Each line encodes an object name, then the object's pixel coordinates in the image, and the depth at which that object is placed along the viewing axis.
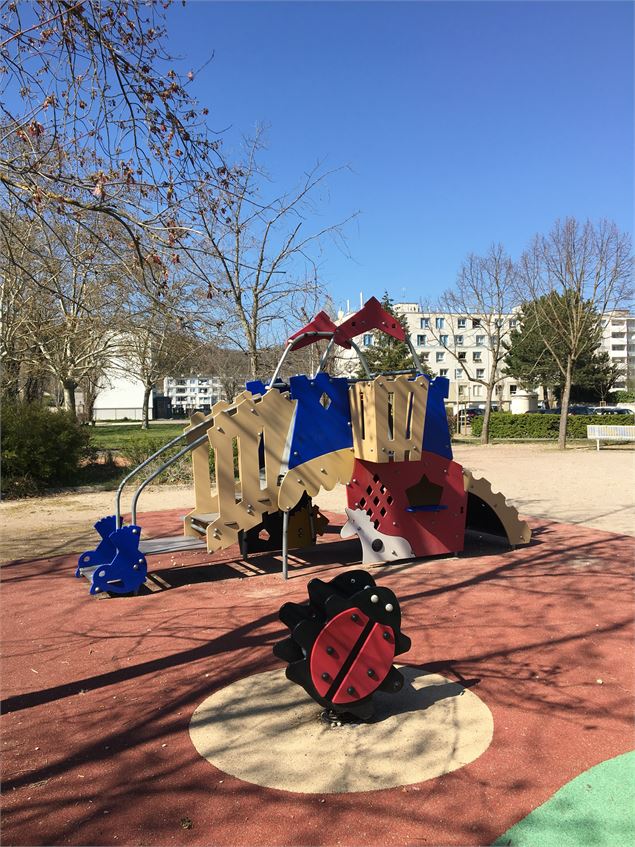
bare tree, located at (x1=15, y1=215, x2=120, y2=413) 18.84
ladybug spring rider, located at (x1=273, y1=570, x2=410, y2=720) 3.74
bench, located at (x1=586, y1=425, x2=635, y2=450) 26.30
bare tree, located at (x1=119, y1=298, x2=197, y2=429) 22.46
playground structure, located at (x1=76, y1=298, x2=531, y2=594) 7.16
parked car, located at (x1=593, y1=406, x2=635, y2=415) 51.44
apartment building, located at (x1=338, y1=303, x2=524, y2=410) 74.94
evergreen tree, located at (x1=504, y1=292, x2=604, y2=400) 50.72
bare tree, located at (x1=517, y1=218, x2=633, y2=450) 27.00
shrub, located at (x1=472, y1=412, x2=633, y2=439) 34.16
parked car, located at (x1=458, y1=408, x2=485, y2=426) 41.73
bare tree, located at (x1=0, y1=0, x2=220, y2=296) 5.00
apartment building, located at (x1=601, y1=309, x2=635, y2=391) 89.00
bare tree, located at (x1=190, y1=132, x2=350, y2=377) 15.66
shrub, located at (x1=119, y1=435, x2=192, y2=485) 17.06
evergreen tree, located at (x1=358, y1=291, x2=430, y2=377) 40.62
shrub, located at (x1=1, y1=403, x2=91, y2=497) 14.74
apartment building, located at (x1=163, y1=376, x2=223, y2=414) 116.75
